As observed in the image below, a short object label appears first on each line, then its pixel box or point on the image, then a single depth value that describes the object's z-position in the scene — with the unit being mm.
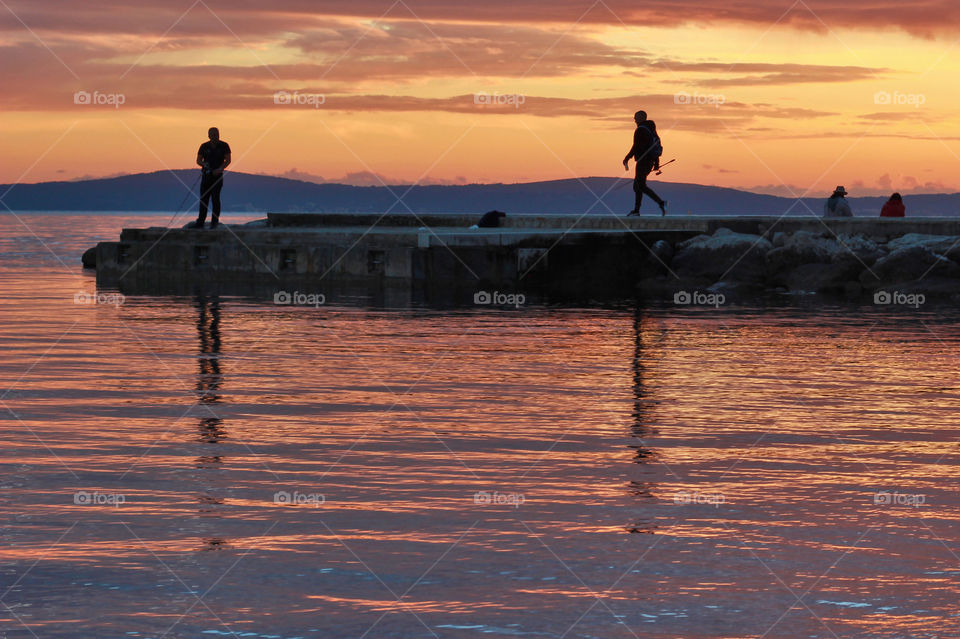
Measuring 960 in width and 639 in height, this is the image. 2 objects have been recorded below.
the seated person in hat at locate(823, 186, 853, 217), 32250
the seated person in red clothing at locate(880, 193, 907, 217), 34062
